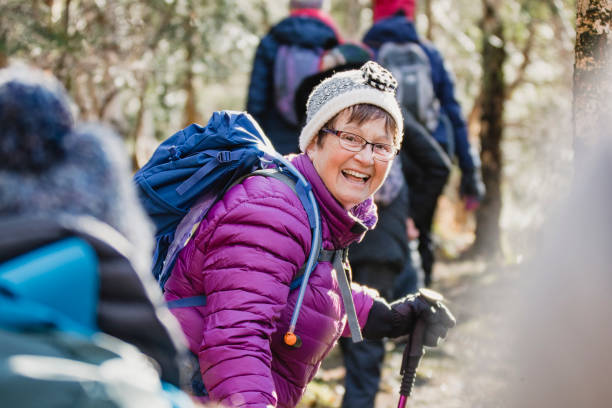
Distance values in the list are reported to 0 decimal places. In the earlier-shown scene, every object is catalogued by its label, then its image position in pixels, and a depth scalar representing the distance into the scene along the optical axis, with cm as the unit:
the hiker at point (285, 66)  618
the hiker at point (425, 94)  600
